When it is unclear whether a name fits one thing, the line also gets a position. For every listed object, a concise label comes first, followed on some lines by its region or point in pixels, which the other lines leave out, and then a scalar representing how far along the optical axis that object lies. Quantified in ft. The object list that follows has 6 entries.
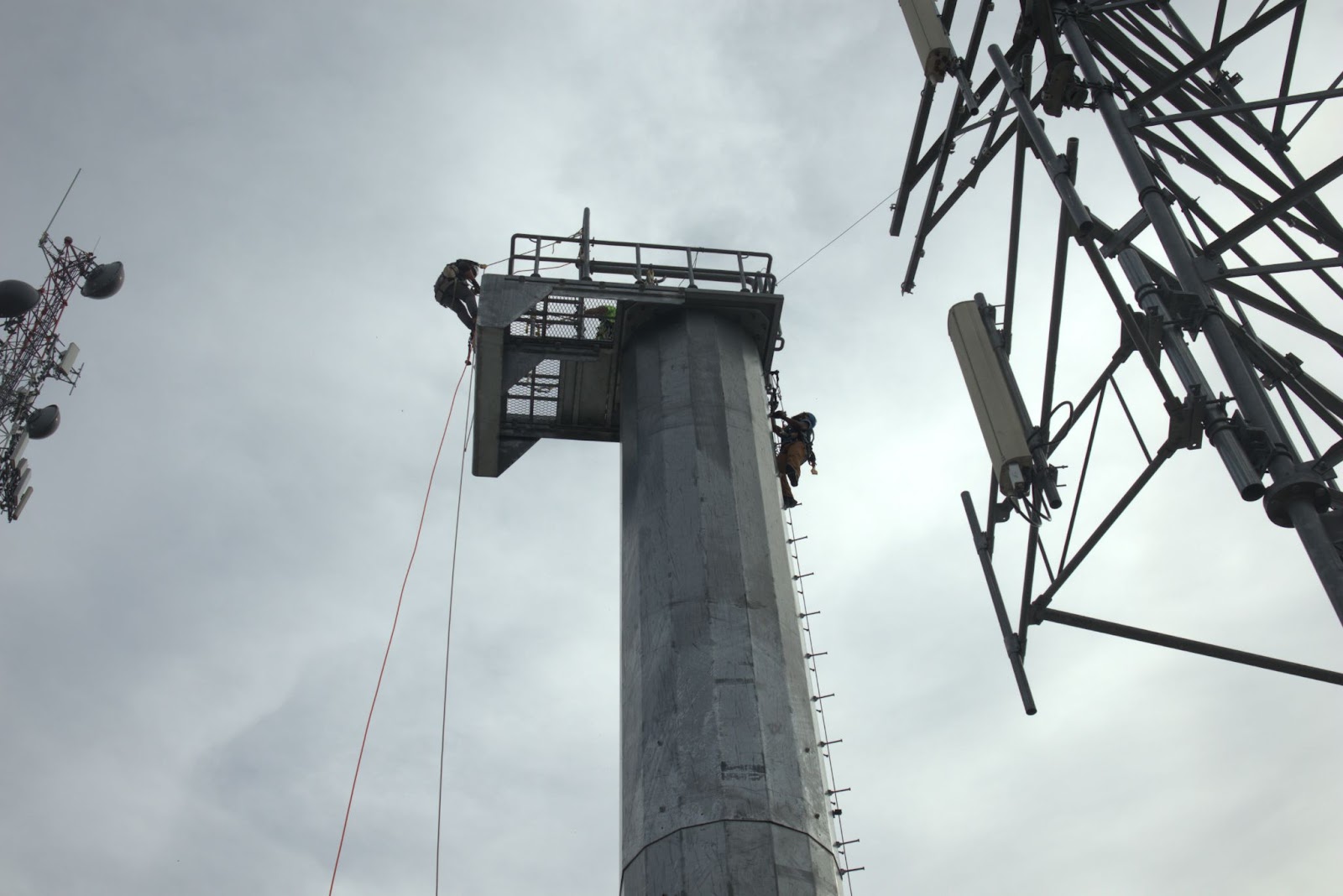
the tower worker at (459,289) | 60.23
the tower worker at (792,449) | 58.29
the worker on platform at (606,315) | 56.13
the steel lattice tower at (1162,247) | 22.49
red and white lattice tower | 122.31
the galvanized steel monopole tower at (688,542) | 37.78
